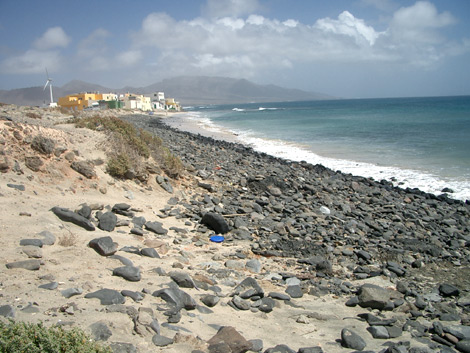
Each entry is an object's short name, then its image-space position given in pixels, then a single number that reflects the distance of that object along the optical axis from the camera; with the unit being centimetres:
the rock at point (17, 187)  675
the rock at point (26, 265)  427
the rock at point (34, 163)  767
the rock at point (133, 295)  414
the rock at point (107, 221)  631
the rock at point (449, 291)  546
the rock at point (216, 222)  739
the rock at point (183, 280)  487
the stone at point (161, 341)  337
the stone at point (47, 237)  512
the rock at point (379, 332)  429
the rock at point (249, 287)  495
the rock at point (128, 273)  463
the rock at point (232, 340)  354
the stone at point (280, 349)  364
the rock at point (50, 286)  393
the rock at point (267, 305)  464
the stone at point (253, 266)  596
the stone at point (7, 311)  325
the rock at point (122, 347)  307
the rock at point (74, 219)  604
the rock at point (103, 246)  519
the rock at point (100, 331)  322
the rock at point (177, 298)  424
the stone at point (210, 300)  453
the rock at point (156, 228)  686
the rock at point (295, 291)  523
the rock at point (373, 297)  497
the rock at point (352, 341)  399
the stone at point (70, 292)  388
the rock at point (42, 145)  812
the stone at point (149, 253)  568
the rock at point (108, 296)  390
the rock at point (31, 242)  488
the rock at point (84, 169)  827
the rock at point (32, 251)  461
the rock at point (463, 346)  405
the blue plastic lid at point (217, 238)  699
